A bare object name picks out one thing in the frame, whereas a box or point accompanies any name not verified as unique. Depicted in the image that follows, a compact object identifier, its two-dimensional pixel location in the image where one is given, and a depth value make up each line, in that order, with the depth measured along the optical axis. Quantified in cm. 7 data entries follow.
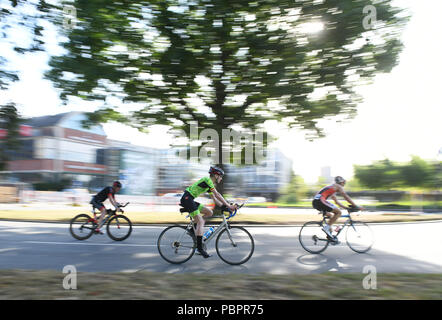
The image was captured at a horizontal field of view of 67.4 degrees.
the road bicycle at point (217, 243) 677
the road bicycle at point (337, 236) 806
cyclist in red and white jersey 809
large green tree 1023
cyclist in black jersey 954
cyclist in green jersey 675
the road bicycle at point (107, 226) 955
